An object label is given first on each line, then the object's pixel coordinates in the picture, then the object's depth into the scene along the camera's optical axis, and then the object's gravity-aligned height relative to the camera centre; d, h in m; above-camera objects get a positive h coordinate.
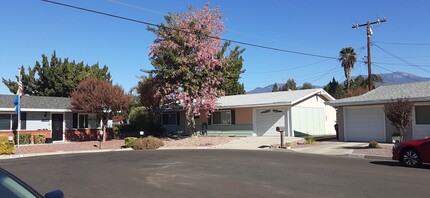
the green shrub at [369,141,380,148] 21.11 -1.25
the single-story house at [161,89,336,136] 31.64 +0.55
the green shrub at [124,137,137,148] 27.25 -1.21
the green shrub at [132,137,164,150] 26.62 -1.32
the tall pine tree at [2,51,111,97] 46.69 +5.56
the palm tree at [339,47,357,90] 56.31 +8.49
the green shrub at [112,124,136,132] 41.09 -0.40
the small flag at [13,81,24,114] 27.48 +1.80
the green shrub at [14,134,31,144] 30.08 -0.97
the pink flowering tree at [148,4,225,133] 29.58 +4.57
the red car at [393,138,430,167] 14.26 -1.14
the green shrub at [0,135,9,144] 24.20 -0.82
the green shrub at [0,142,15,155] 23.12 -1.28
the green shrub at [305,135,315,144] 25.48 -1.16
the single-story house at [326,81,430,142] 22.81 +0.41
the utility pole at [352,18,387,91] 32.88 +6.32
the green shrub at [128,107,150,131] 38.19 +0.50
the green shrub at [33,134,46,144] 30.70 -1.05
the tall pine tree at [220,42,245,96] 31.11 +4.63
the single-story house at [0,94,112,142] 30.38 +0.40
